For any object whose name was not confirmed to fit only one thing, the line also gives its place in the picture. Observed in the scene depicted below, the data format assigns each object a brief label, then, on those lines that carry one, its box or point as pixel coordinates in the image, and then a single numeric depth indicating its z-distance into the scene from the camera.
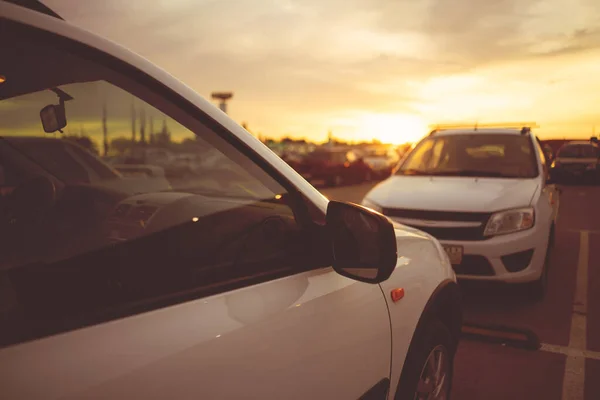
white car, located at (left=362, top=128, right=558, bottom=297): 4.60
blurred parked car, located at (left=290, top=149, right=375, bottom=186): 20.64
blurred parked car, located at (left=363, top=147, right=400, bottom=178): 28.02
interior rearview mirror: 1.62
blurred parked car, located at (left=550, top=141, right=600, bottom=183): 20.52
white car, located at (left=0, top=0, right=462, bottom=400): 1.08
